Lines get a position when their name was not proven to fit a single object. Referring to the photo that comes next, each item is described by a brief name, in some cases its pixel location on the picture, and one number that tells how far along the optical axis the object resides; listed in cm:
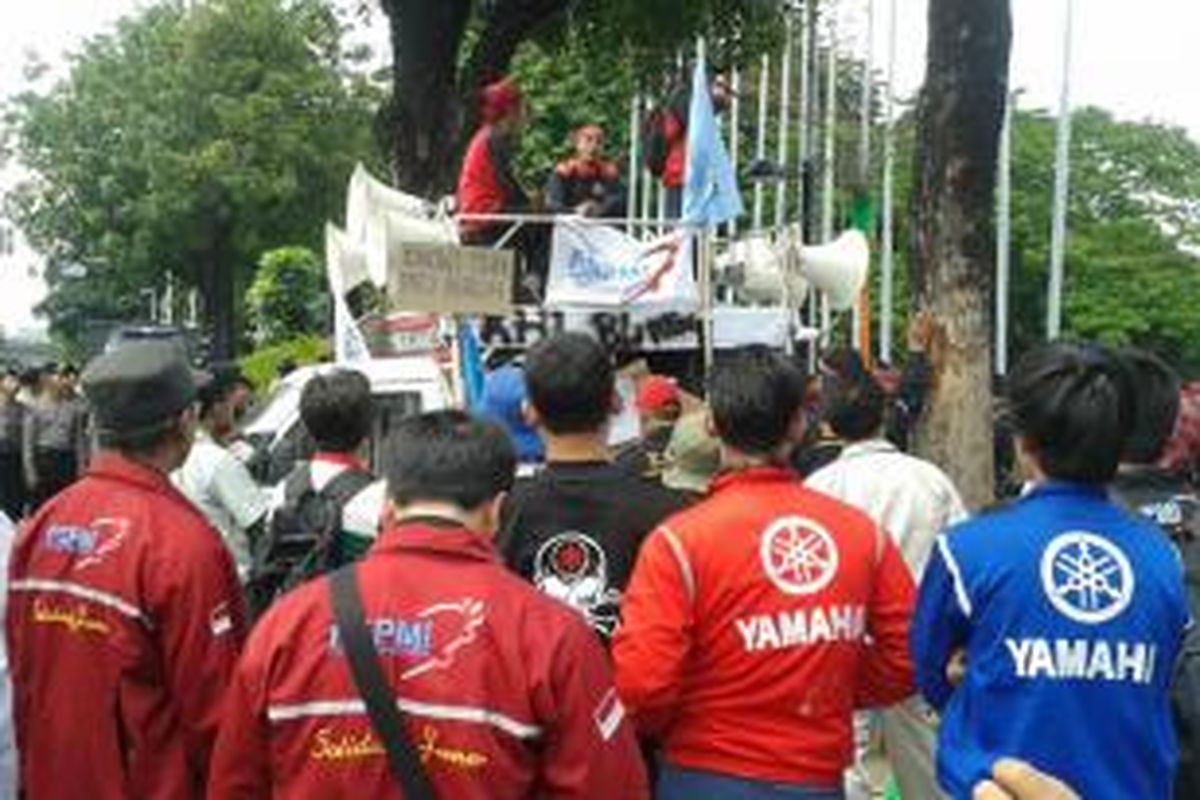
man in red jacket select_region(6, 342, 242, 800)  426
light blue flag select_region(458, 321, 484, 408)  983
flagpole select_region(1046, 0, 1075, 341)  2144
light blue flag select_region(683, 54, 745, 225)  1062
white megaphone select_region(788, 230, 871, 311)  1186
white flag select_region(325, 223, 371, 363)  1143
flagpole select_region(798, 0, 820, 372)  1706
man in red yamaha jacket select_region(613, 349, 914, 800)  412
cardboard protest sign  909
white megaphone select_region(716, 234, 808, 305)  1137
